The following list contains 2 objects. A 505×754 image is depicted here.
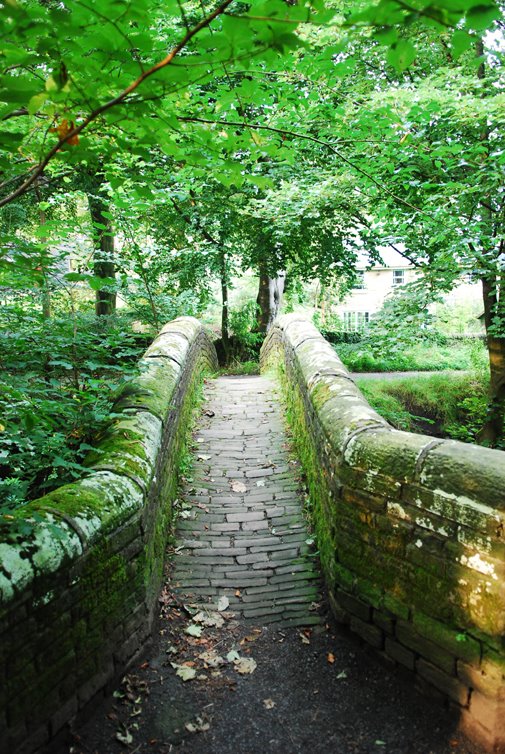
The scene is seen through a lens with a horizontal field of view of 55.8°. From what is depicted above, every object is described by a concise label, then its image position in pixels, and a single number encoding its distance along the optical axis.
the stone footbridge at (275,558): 2.30
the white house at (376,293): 30.41
